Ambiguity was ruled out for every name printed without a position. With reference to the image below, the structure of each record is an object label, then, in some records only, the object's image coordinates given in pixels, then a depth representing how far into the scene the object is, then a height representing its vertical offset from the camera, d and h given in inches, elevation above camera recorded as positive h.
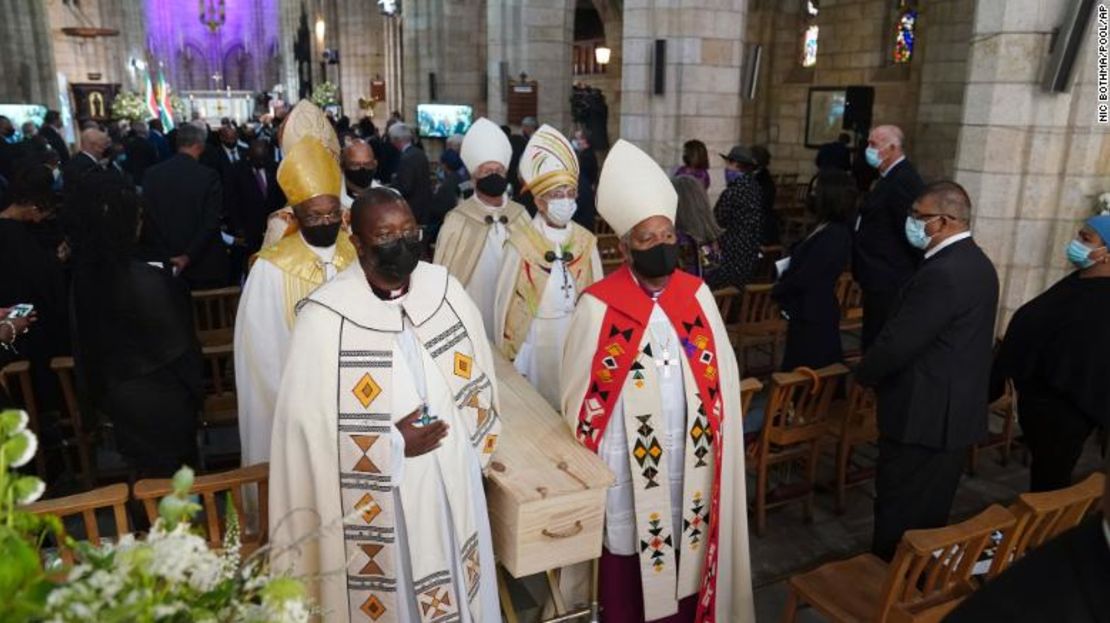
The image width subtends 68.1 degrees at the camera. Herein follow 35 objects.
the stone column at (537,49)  528.1 +41.6
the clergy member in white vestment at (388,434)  104.5 -40.9
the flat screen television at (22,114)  559.3 -3.2
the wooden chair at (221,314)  220.7 -55.6
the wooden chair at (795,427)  166.6 -64.4
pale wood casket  109.3 -51.0
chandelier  1724.9 +203.2
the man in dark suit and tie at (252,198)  327.3 -33.9
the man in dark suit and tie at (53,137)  486.3 -16.0
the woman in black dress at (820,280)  193.6 -38.2
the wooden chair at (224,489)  106.8 -51.0
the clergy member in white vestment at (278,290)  141.8 -30.4
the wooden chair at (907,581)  104.0 -62.3
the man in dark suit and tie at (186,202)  264.7 -28.8
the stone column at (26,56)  639.8 +41.9
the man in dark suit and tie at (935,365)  131.3 -39.7
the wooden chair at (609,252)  273.3 -49.3
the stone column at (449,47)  664.4 +52.5
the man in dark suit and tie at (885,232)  217.9 -30.2
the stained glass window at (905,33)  581.0 +58.7
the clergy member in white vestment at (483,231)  207.6 -29.5
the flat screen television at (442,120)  622.5 -5.0
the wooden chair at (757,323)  250.2 -62.6
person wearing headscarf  150.9 -44.9
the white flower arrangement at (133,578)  42.9 -24.9
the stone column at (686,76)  357.1 +16.9
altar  1493.6 +11.3
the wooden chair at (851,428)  182.1 -67.9
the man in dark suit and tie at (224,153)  346.6 -19.2
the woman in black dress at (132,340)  126.6 -36.5
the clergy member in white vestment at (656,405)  124.3 -43.3
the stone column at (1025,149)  222.8 -8.4
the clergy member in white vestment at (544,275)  183.2 -35.3
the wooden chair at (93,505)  101.9 -48.5
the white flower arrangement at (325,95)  947.8 +19.5
